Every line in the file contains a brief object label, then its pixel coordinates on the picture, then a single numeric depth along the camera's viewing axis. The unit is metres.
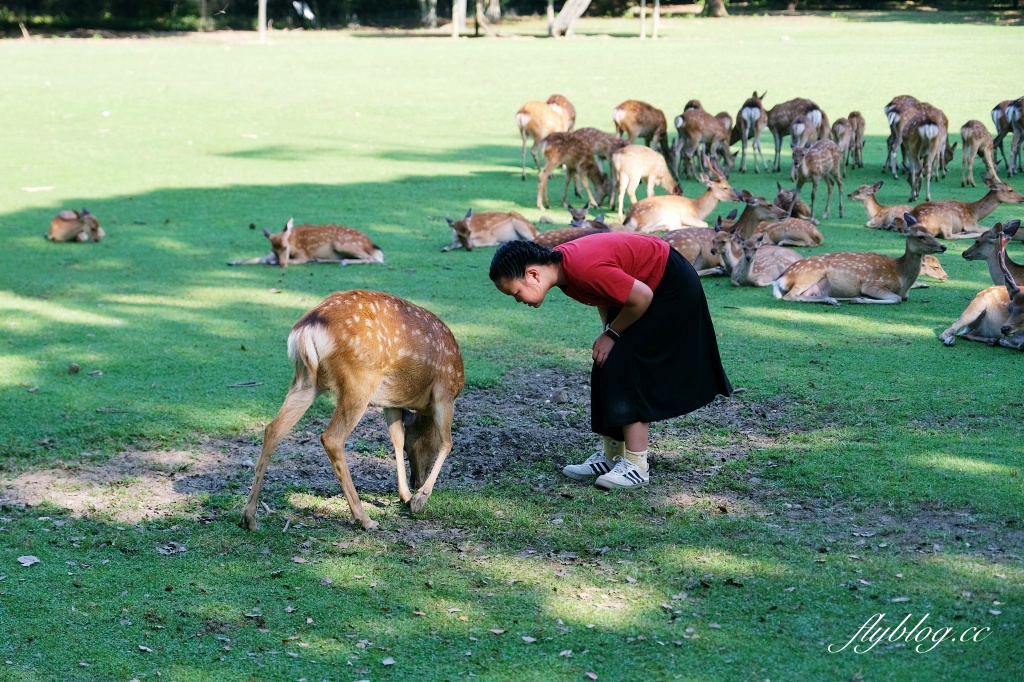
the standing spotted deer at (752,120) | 16.16
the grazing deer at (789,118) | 15.71
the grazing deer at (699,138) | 15.50
